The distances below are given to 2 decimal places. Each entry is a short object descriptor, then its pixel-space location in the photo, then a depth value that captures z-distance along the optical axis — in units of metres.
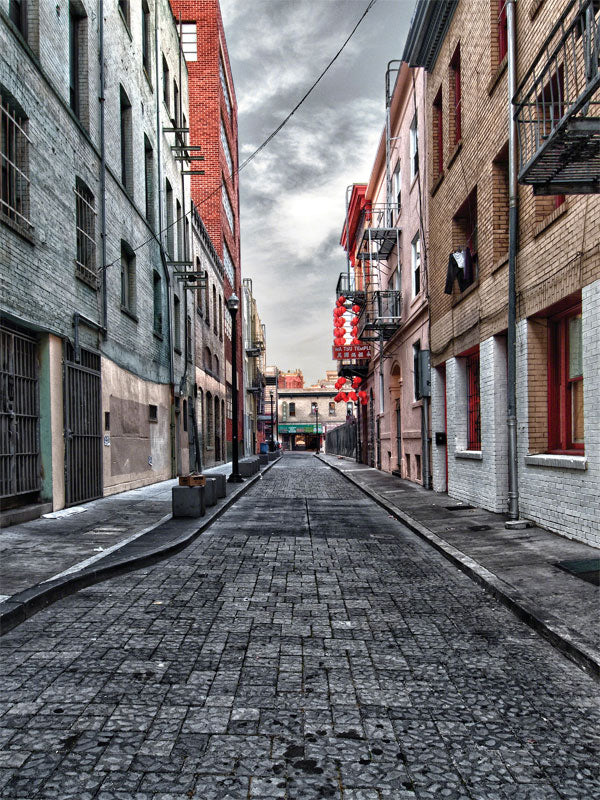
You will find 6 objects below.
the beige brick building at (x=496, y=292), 7.77
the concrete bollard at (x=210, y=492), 11.93
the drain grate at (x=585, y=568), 5.79
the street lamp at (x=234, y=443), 18.43
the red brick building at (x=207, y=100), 31.64
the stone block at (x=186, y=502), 10.30
